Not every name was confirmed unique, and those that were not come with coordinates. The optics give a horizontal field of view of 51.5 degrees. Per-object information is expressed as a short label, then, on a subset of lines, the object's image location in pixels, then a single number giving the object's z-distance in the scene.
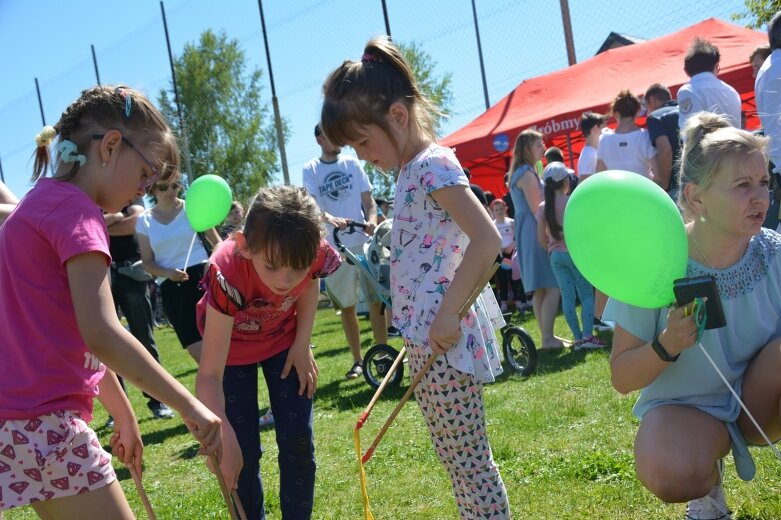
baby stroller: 5.79
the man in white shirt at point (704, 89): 5.39
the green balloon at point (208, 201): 5.10
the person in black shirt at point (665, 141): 5.79
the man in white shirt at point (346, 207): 6.54
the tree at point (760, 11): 12.26
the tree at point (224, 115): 35.91
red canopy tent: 9.71
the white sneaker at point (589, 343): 6.26
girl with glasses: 1.97
